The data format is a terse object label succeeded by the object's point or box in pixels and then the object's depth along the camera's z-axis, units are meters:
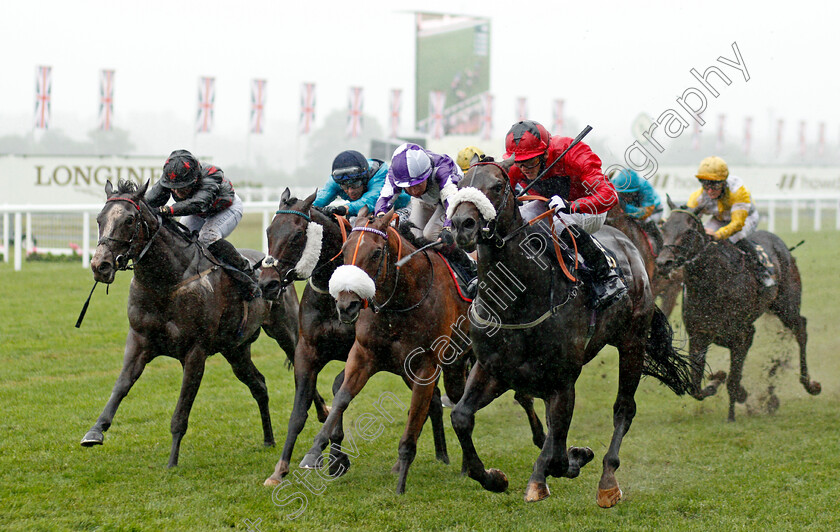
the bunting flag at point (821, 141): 53.28
